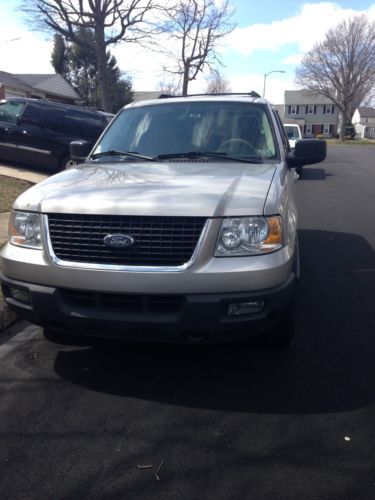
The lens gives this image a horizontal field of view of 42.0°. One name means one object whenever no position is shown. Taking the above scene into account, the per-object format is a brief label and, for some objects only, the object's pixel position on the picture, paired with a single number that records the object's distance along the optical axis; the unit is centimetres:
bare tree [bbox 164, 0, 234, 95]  3879
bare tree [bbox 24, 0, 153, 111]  2566
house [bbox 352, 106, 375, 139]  9319
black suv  1191
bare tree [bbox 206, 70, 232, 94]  6431
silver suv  289
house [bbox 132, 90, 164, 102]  6794
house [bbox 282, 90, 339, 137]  7950
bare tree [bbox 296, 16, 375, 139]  6003
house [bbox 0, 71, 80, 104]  3384
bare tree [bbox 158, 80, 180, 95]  5424
